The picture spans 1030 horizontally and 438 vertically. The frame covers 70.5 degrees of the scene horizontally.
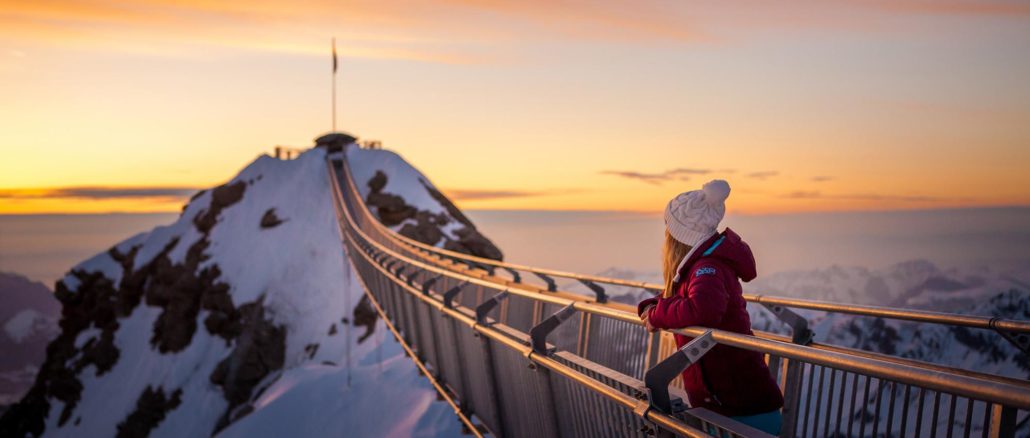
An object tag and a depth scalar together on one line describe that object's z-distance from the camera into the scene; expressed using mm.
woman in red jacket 3734
